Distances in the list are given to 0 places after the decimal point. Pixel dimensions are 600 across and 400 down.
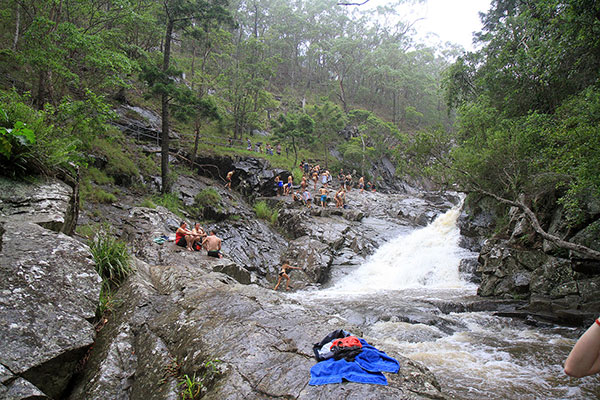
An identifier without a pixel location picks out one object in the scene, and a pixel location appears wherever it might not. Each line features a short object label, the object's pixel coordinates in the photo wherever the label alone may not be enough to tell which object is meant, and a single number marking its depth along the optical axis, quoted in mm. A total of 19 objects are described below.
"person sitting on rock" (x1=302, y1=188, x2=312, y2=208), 20312
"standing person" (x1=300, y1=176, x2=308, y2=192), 21578
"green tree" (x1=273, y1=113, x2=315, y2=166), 27156
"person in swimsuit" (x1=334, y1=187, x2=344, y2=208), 22062
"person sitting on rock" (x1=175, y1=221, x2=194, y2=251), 9688
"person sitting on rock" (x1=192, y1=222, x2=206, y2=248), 10203
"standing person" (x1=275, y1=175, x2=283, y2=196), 21828
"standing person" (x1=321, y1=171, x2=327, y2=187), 24833
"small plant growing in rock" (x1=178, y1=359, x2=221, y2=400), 2646
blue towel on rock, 2557
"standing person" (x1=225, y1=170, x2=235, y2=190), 19375
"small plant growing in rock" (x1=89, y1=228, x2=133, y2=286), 4801
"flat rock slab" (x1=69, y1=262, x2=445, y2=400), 2600
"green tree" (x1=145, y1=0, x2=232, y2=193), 12812
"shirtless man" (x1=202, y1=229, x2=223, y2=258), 9838
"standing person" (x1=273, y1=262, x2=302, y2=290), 12659
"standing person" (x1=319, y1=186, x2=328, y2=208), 20969
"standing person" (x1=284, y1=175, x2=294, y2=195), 21891
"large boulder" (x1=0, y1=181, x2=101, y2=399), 2516
